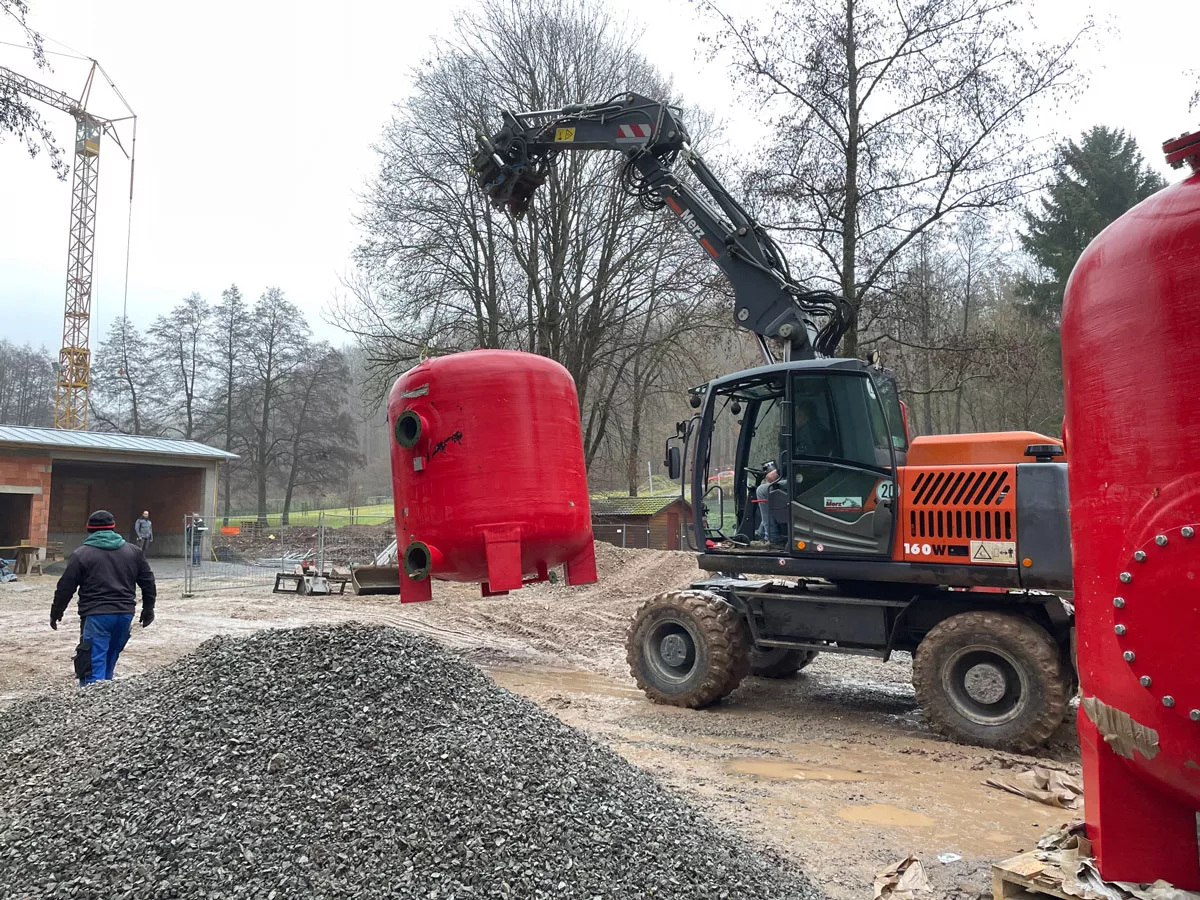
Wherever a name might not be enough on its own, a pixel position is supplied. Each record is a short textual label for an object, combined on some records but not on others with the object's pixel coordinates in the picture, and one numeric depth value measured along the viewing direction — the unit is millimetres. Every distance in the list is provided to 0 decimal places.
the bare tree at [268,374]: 39844
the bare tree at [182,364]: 40344
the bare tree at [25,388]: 50344
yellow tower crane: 43281
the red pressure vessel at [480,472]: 7117
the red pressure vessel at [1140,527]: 2188
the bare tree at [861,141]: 13156
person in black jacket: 7352
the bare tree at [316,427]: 39906
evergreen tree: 24422
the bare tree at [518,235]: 21984
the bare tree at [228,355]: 39875
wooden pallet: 2549
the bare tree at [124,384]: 40094
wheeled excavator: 6496
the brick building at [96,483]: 22391
